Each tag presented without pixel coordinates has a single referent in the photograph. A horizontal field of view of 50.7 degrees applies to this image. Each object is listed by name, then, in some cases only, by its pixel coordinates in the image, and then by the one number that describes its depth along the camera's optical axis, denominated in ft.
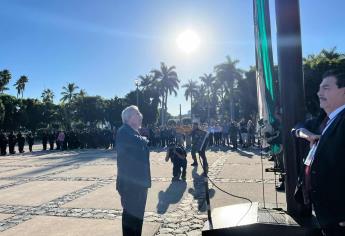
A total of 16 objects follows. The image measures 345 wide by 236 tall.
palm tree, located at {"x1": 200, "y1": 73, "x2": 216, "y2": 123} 302.45
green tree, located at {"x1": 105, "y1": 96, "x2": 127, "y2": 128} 224.53
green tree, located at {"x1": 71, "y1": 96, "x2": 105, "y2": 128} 223.51
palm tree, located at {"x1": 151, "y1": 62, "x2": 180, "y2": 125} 245.24
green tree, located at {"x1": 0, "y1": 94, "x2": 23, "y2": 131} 179.01
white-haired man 14.87
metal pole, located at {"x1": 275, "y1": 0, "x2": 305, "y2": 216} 15.60
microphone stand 14.50
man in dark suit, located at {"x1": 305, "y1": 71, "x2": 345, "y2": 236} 7.93
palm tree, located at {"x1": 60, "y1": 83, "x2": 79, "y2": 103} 307.17
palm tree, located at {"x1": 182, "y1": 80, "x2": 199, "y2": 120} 336.29
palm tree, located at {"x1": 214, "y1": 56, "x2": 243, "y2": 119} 214.07
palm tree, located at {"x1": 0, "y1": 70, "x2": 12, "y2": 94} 214.69
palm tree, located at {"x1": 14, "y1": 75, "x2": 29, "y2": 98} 308.40
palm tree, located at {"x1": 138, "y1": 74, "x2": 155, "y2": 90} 246.70
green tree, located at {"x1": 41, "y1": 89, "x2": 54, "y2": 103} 328.10
